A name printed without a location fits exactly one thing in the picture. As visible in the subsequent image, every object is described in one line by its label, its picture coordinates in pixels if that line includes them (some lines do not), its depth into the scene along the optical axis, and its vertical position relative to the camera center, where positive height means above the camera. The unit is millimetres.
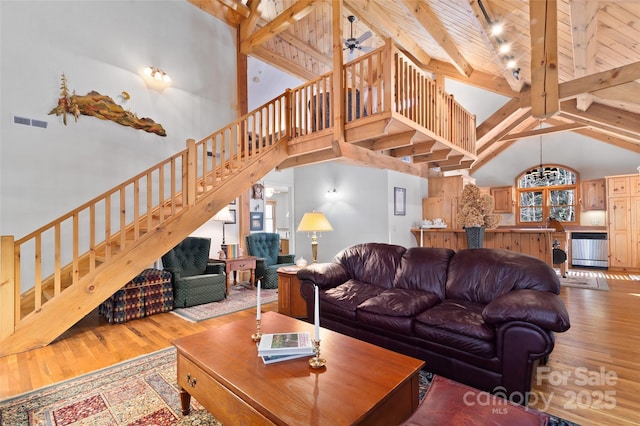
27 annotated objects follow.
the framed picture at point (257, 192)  6409 +583
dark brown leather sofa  1881 -720
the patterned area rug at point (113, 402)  1809 -1185
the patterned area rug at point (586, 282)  5129 -1220
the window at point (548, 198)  7938 +468
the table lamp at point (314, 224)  3832 -73
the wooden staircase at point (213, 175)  2902 +617
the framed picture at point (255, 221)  6449 -42
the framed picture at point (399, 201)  6277 +337
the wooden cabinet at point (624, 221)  6574 -155
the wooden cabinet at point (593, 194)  7324 +500
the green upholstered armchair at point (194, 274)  4121 -808
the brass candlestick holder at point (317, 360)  1505 -713
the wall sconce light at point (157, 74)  4652 +2274
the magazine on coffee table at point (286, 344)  1604 -689
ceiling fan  4706 +2736
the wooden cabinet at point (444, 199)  7137 +426
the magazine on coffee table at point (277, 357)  1578 -732
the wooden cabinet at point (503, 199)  8789 +493
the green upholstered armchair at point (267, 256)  5352 -704
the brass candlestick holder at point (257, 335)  1837 -711
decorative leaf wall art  3873 +1525
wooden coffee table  1223 -752
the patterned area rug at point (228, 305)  3801 -1191
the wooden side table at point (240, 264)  4859 -726
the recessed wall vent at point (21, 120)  3529 +1196
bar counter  5438 -471
